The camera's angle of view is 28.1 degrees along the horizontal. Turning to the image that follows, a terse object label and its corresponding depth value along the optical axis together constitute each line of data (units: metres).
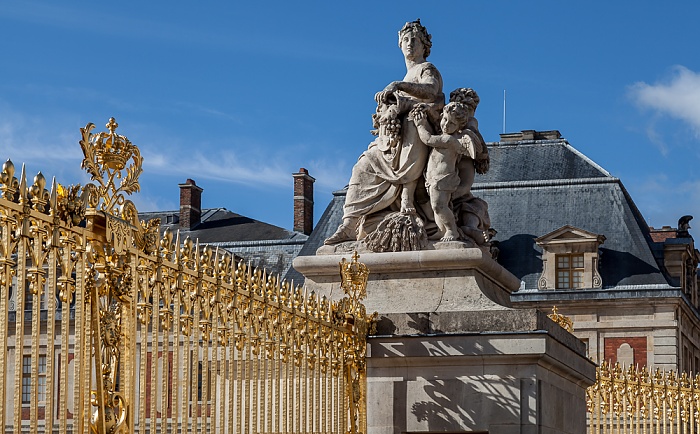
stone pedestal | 9.38
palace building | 39.94
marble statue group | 10.01
